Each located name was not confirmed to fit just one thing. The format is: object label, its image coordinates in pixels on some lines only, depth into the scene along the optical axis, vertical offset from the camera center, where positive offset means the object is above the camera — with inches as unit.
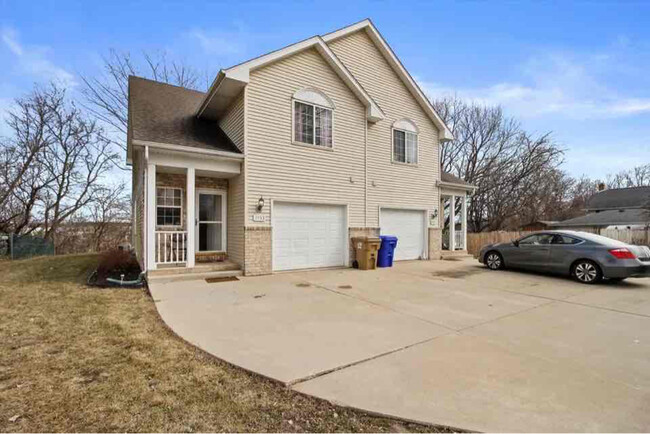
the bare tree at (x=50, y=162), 719.7 +163.3
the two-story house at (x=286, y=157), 349.4 +83.5
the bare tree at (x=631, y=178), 1641.2 +258.9
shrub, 359.1 -50.7
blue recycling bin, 434.0 -36.6
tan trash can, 407.5 -35.3
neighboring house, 1063.7 +58.1
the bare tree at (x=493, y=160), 1043.3 +221.4
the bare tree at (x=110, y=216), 888.9 +29.5
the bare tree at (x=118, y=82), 724.0 +336.7
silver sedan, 304.3 -34.1
